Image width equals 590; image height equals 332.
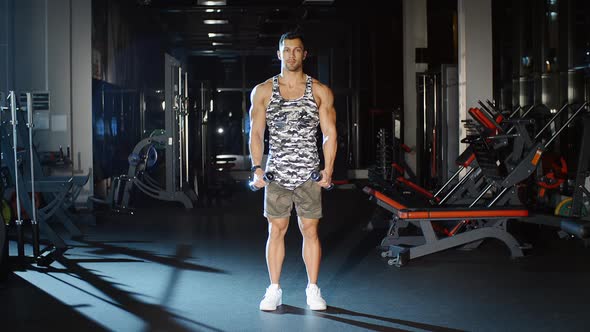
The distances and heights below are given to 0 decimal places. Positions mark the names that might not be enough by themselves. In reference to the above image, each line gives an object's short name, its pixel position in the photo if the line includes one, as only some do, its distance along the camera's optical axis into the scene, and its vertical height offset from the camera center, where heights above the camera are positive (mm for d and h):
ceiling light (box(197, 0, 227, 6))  13470 +2653
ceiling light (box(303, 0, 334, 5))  13273 +2592
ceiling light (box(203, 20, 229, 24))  14619 +2487
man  3789 +19
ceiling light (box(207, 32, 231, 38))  15627 +2393
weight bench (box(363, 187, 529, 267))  5441 -669
